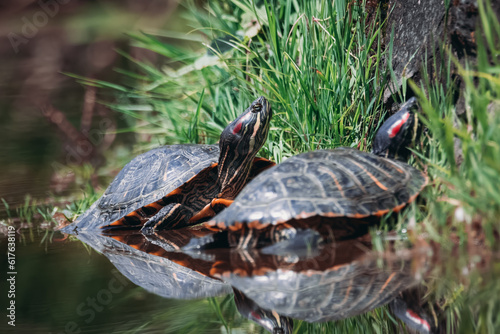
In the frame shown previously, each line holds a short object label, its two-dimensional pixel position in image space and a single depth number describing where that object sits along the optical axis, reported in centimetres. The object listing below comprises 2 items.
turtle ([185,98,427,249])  527
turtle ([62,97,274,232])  717
